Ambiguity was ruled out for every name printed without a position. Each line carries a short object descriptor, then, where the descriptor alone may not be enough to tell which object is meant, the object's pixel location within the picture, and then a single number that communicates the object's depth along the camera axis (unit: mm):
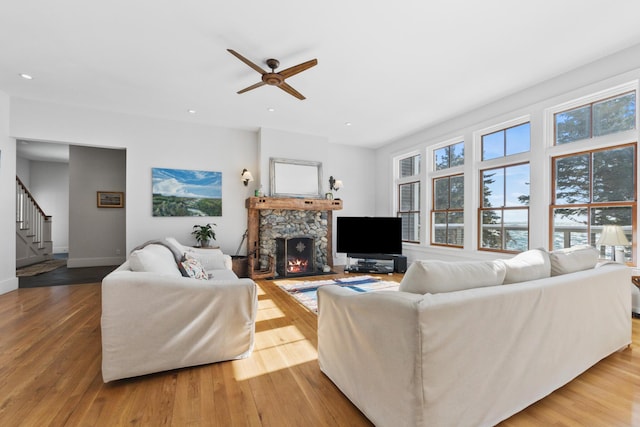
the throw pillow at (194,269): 2754
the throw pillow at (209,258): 3824
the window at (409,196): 6258
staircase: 6277
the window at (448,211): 5219
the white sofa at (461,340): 1241
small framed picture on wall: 6535
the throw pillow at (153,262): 2084
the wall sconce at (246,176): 5570
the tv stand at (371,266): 5770
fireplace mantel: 5320
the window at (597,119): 3260
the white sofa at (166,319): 1864
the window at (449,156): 5285
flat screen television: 5812
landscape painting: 5168
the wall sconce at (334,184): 6211
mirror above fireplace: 5715
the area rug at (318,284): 4043
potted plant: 5223
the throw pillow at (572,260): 2029
